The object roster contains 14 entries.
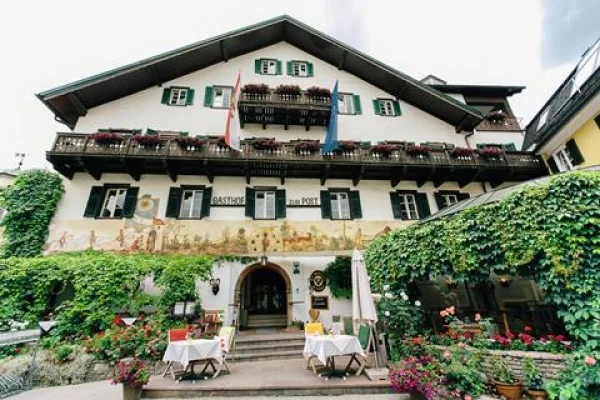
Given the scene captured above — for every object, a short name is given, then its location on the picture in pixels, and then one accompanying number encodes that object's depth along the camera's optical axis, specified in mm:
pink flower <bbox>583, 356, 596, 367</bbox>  3986
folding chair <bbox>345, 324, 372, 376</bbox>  6855
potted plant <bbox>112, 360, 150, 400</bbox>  5344
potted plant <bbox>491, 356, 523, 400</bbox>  4676
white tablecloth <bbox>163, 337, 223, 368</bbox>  6258
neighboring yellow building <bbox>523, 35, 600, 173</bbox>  10109
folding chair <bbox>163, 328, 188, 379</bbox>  7173
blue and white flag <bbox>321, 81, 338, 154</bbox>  11795
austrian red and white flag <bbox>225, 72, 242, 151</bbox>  11258
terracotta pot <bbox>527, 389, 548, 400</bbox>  4539
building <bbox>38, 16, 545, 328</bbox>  11477
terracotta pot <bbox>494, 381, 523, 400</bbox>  4660
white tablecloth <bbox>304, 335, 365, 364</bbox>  6156
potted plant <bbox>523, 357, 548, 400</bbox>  4559
